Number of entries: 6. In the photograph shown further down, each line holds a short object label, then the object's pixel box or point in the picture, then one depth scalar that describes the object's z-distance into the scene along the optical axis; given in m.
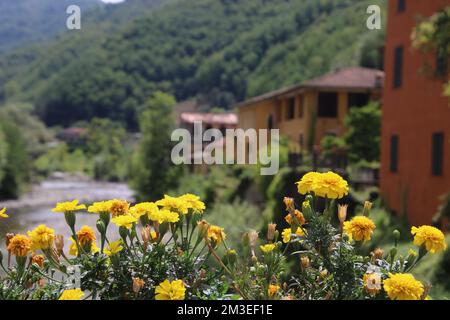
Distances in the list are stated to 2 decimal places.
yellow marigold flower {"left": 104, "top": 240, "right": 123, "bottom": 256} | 2.39
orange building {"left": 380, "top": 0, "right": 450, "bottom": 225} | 20.69
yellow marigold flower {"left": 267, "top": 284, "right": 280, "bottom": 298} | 2.36
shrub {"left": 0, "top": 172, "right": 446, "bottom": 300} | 2.41
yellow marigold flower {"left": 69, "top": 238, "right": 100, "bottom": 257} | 2.68
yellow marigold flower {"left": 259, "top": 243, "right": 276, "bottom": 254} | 2.58
